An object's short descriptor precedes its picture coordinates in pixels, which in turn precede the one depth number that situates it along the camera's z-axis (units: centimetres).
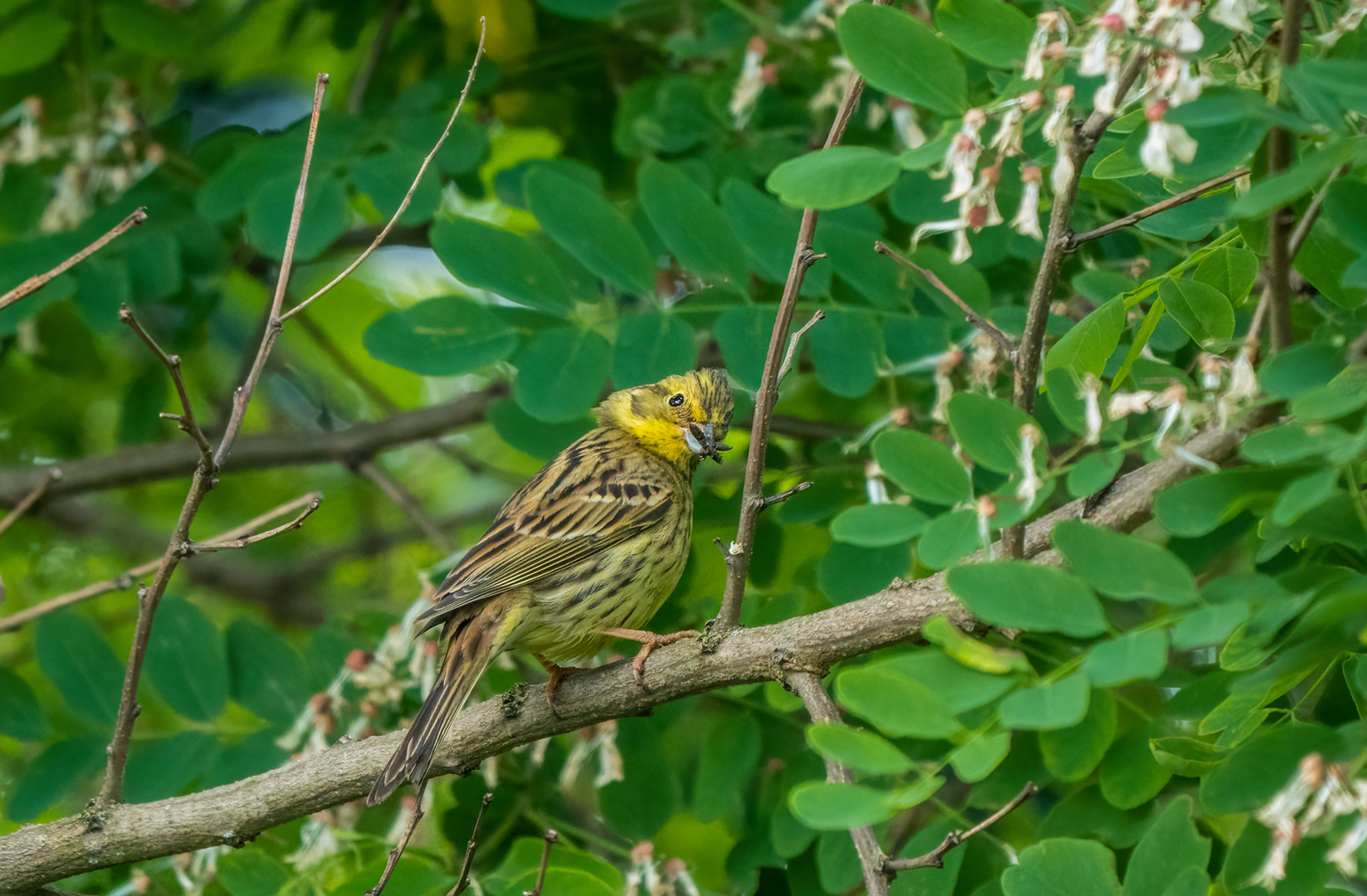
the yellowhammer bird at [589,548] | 766
